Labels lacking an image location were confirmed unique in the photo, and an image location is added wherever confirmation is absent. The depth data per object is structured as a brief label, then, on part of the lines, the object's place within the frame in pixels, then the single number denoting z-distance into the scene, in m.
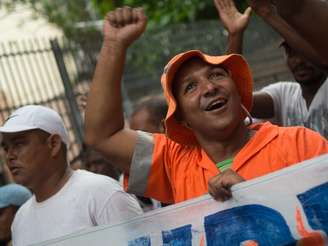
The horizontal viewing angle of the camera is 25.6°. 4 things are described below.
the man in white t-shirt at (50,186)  3.41
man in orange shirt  2.81
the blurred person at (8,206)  4.57
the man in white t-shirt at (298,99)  4.04
